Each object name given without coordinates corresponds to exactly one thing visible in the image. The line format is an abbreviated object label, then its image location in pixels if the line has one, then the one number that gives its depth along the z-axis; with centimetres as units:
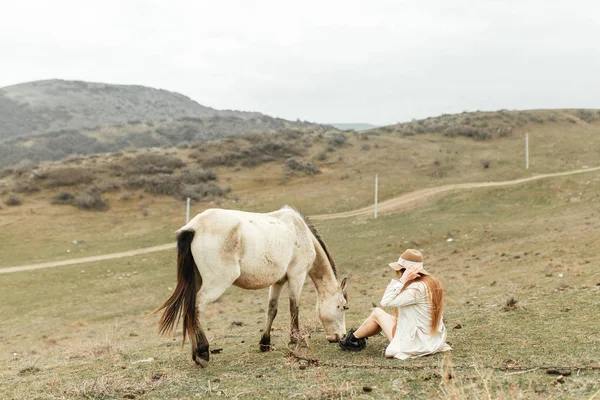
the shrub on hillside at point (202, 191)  3059
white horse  671
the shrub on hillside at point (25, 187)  3075
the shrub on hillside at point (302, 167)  3600
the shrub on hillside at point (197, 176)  3331
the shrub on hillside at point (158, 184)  3162
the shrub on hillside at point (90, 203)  2861
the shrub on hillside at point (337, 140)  4312
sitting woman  622
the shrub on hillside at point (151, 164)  3523
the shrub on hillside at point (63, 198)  2920
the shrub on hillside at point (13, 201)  2859
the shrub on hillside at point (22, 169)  3493
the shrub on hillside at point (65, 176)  3212
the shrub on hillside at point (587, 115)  5056
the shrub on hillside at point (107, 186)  3107
